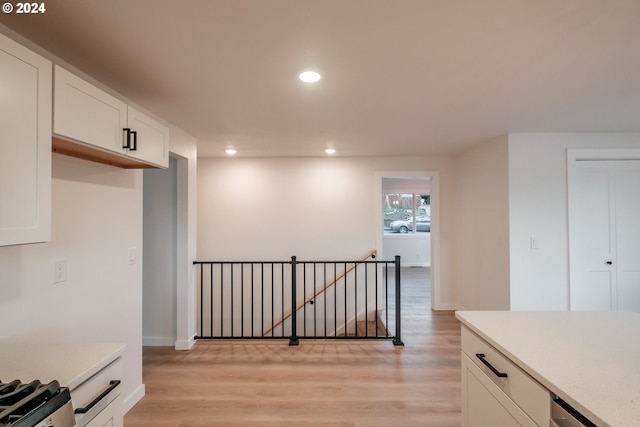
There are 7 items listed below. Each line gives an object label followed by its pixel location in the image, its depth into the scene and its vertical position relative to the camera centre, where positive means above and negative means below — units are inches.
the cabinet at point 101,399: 39.4 -25.3
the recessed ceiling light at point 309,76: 72.4 +35.6
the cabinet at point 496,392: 38.1 -26.1
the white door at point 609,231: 127.4 -5.7
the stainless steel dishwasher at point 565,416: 31.6 -22.1
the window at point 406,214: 343.3 +5.5
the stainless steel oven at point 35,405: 29.5 -19.7
